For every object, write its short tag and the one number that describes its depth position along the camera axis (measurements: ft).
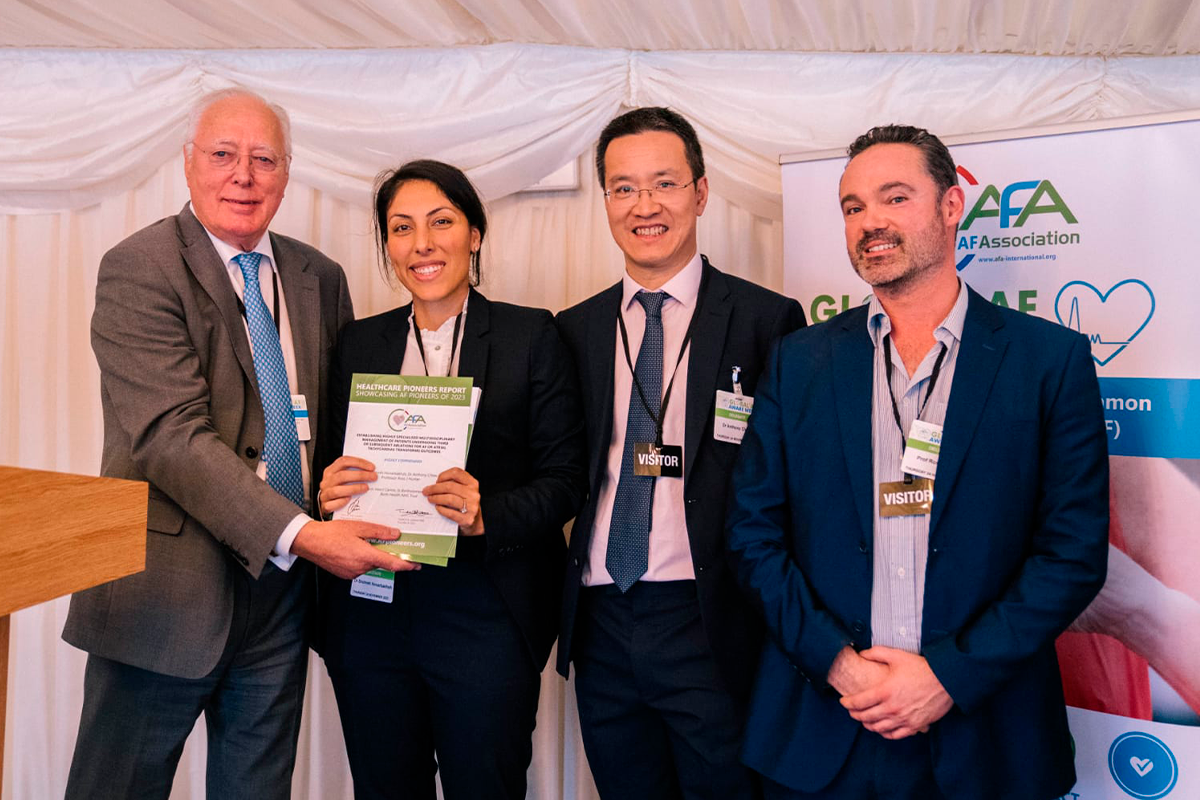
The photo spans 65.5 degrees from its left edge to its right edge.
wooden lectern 4.21
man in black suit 7.29
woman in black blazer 7.38
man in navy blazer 6.08
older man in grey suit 7.19
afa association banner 8.43
